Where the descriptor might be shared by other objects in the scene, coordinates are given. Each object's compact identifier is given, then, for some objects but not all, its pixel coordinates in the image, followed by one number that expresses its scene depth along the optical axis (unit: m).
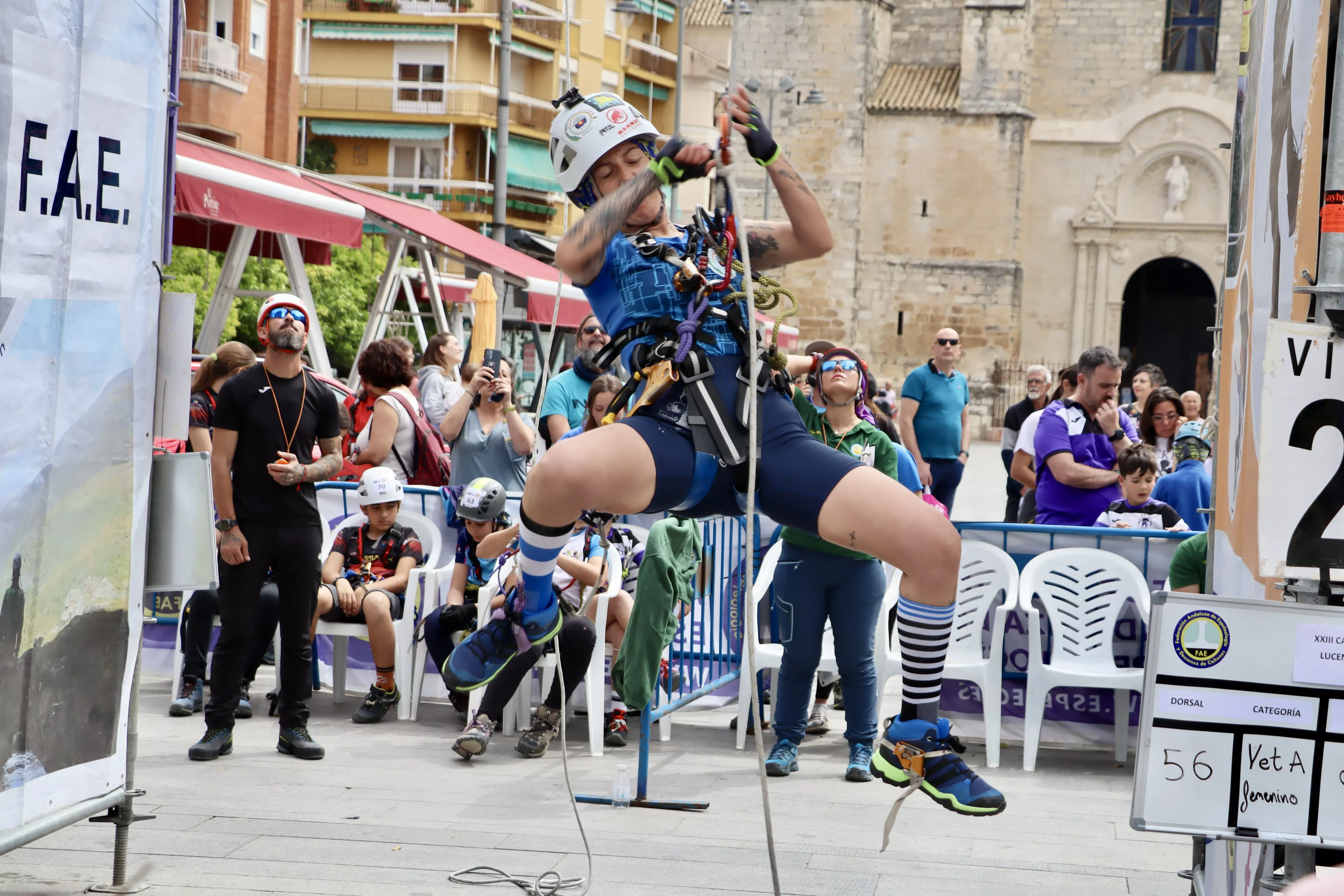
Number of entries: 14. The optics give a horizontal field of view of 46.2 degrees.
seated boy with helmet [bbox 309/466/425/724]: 7.42
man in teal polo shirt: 11.43
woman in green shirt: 6.47
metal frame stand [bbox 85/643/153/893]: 4.50
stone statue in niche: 39.56
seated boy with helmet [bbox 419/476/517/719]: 7.07
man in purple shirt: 8.16
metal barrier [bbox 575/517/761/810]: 7.36
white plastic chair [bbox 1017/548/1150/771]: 6.88
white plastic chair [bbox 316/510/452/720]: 7.46
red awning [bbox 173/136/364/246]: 10.87
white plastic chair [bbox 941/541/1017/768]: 6.91
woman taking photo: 8.26
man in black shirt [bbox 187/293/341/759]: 6.34
